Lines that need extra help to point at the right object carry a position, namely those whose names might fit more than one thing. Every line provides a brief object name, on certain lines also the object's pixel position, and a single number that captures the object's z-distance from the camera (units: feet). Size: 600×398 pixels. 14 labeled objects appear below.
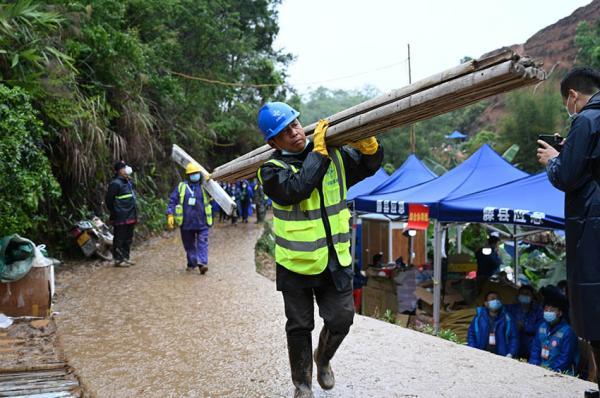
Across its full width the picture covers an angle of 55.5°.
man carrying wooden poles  10.81
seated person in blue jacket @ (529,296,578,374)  20.83
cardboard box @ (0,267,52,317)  19.13
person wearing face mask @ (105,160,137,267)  32.48
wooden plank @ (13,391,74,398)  12.47
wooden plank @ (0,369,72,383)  13.89
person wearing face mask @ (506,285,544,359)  23.34
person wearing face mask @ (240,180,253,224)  68.25
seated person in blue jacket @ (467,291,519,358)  23.36
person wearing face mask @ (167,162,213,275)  30.66
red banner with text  28.68
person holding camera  9.51
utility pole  85.25
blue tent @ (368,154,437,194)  40.47
